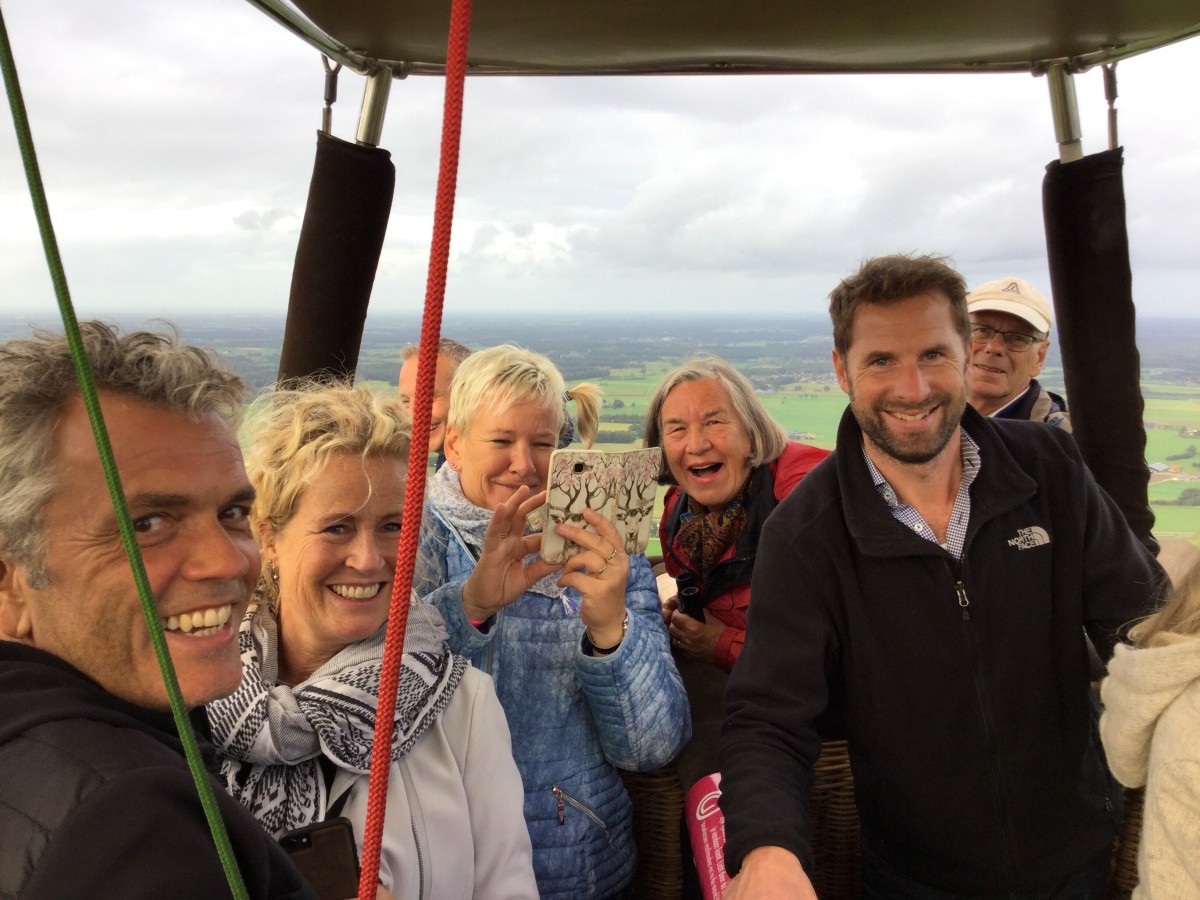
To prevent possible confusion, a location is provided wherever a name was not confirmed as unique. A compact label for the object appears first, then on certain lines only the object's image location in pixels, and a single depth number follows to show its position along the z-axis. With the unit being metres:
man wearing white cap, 3.26
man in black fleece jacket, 1.90
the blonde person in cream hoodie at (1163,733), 1.24
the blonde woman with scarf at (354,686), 1.49
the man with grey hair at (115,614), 0.76
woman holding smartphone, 1.97
